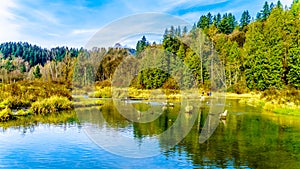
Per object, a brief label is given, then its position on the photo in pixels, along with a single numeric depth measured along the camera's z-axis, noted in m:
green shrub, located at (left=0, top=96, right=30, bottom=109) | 28.45
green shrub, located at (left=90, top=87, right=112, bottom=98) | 49.72
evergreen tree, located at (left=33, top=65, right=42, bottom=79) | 82.38
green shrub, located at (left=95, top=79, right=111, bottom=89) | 63.06
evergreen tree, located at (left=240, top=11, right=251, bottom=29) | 103.03
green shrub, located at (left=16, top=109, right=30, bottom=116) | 26.49
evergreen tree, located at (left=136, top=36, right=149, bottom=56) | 83.68
